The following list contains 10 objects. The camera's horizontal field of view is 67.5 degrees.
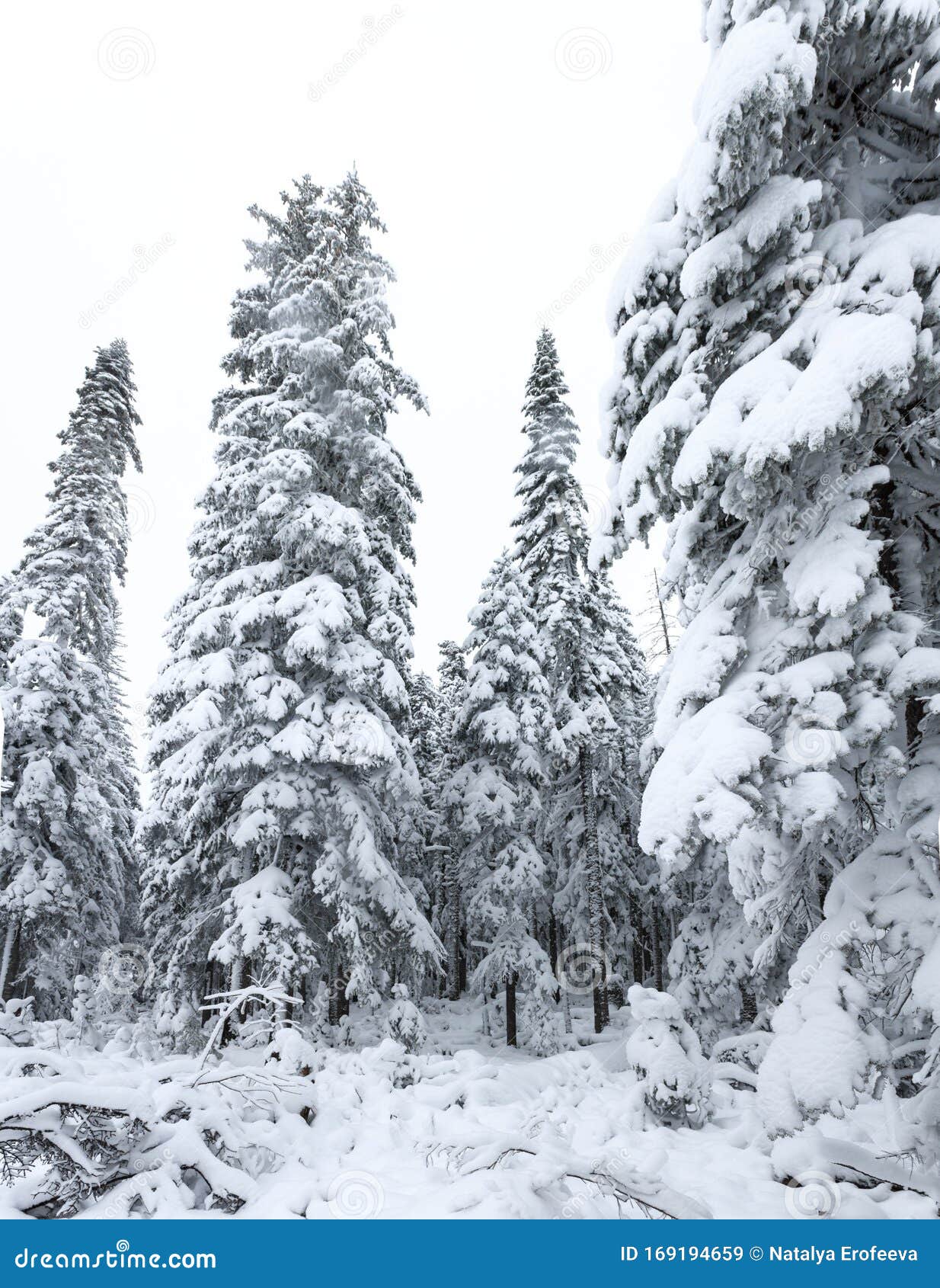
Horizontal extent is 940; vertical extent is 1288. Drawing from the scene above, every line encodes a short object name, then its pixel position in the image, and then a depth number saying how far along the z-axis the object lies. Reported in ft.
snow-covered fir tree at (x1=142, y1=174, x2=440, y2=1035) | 35.60
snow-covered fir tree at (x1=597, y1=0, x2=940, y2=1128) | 13.99
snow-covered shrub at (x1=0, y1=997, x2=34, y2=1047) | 22.77
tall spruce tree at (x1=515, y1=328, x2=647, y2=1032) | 58.65
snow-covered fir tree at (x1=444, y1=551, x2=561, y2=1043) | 55.01
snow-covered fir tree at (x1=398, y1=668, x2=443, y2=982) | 64.01
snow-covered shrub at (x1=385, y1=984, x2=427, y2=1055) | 36.35
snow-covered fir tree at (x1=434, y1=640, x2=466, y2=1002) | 68.13
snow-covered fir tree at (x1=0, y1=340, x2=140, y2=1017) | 49.11
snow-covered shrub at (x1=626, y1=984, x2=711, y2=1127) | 18.79
